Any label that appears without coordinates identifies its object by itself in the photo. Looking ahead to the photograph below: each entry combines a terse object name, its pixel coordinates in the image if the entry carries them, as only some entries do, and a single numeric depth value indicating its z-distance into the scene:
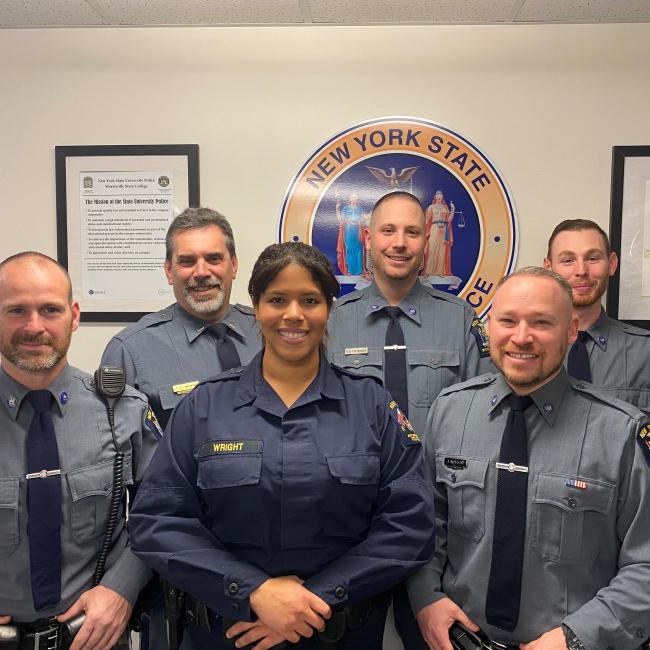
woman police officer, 1.42
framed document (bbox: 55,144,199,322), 2.84
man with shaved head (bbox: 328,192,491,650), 2.33
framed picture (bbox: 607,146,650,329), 2.79
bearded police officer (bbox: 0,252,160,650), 1.60
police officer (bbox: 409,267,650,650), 1.51
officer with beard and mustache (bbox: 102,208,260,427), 2.21
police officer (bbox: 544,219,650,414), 2.43
